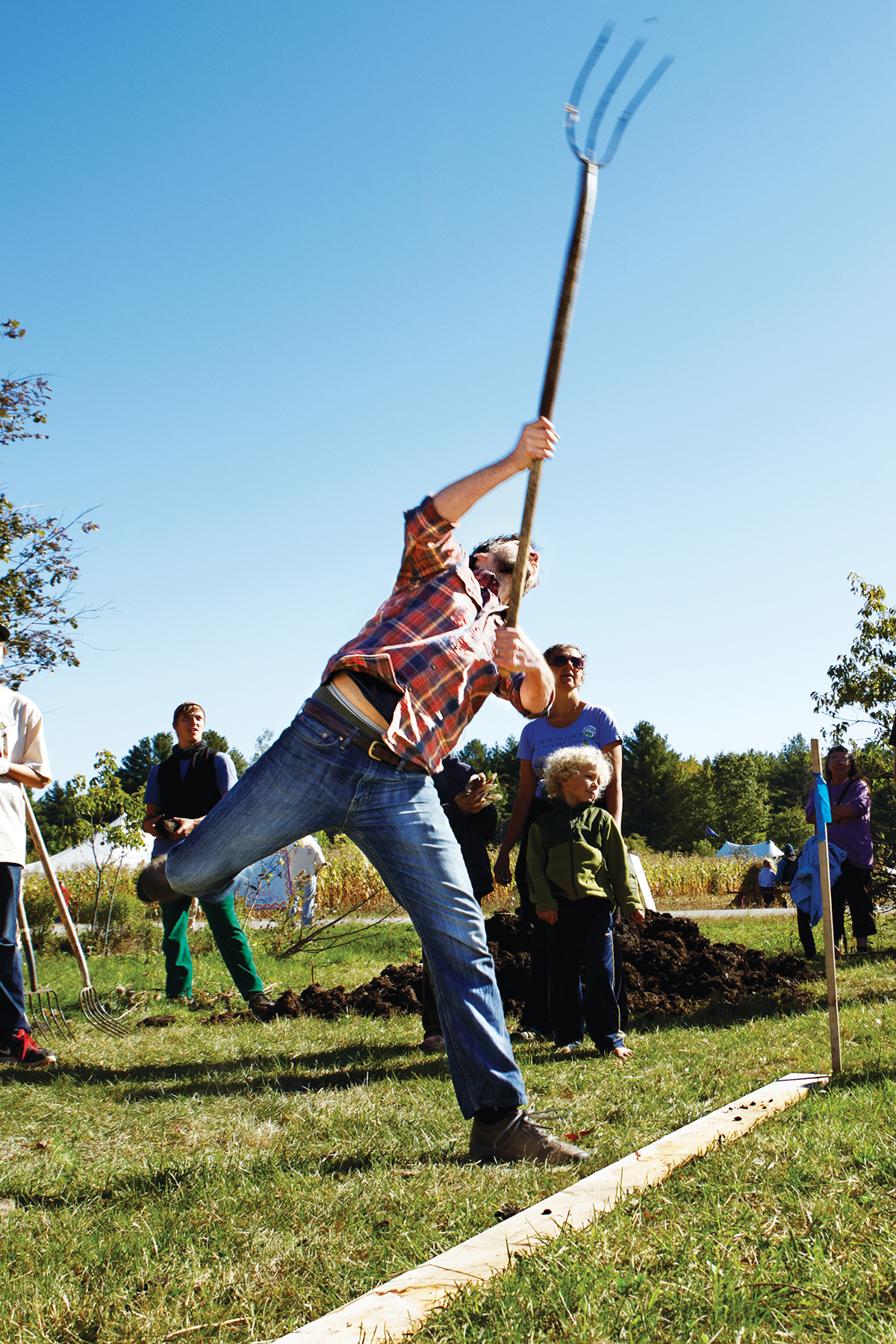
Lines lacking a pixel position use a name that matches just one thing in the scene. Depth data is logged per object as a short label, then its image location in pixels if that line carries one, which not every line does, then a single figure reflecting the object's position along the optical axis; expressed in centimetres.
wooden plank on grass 200
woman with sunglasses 554
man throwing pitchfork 306
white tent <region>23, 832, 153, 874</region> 2155
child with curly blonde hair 507
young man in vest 661
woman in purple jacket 931
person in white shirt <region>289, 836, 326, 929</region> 952
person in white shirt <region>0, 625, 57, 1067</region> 525
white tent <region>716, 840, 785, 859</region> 3167
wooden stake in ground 400
